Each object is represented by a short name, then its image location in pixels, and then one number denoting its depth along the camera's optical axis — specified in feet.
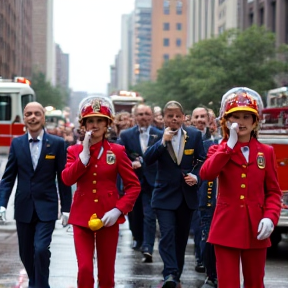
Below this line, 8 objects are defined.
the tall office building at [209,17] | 259.19
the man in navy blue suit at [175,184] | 29.63
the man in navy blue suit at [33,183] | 25.94
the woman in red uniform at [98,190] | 22.89
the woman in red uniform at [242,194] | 20.21
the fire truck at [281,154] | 38.11
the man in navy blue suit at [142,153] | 38.68
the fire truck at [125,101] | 143.95
